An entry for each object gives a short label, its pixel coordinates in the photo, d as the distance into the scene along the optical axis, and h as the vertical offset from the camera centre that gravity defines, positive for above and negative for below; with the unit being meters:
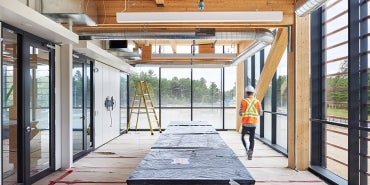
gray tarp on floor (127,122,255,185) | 3.26 -0.77
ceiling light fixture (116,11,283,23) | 5.29 +1.15
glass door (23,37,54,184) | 5.27 -0.26
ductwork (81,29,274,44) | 7.07 +1.16
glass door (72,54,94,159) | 7.71 -0.27
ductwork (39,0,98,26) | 5.20 +1.22
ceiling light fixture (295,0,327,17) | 4.54 +1.16
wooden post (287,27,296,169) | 6.59 -0.22
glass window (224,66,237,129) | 13.96 -0.14
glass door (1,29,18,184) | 4.78 -0.18
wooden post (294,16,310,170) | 6.44 +0.02
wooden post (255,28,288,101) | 7.65 +0.75
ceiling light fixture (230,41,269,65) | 7.90 +1.04
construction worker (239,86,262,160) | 7.57 -0.44
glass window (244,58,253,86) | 12.55 +0.77
